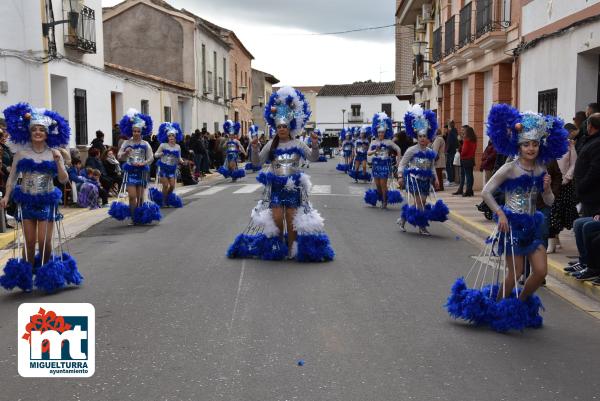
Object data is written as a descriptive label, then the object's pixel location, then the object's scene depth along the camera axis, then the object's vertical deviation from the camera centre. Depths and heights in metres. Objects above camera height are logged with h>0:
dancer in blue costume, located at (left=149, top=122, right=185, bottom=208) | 15.62 -0.51
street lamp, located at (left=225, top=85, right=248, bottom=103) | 53.23 +3.52
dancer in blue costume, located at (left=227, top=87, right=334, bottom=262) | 9.57 -0.85
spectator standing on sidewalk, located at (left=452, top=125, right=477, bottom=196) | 17.98 -0.56
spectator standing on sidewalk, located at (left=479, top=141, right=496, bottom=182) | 14.05 -0.51
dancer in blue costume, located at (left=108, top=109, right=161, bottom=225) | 13.05 -0.65
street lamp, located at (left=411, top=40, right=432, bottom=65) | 26.20 +3.18
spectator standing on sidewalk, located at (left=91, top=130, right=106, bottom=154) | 18.45 -0.21
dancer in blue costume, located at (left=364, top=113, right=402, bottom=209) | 15.89 -0.58
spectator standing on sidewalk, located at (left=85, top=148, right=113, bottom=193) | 17.36 -0.77
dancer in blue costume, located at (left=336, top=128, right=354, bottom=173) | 32.90 -0.72
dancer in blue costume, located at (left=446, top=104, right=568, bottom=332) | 6.32 -0.69
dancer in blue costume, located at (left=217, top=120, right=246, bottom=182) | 24.61 -0.74
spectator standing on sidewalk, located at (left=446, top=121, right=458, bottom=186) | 21.05 -0.36
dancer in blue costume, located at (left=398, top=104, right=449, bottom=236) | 12.16 -0.71
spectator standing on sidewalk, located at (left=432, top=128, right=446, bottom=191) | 20.64 -0.62
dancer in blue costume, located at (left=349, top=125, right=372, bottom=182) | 25.22 -0.80
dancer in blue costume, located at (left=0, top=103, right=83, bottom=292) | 7.53 -0.64
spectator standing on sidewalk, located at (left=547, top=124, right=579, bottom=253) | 9.64 -1.04
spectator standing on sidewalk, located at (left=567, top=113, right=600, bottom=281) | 7.75 -0.64
